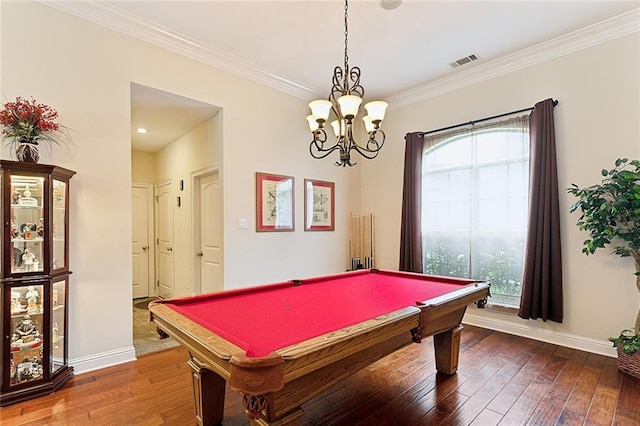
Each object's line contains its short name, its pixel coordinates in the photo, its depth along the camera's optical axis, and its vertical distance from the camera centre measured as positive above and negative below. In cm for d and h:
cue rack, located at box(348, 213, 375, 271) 512 -40
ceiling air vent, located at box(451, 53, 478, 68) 368 +184
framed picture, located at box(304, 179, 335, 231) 458 +13
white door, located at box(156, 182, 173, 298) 543 -47
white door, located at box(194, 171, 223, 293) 412 -24
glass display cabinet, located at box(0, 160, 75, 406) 225 -49
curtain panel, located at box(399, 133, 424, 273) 444 +9
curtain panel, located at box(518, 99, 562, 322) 329 -18
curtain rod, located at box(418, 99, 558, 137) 357 +116
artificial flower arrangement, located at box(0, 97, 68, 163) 233 +68
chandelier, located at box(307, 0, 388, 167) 238 +78
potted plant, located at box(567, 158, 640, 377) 263 -7
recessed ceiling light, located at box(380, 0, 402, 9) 271 +183
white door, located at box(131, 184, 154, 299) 579 -47
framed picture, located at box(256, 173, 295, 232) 401 +15
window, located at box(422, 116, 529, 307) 364 +11
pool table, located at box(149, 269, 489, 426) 121 -59
